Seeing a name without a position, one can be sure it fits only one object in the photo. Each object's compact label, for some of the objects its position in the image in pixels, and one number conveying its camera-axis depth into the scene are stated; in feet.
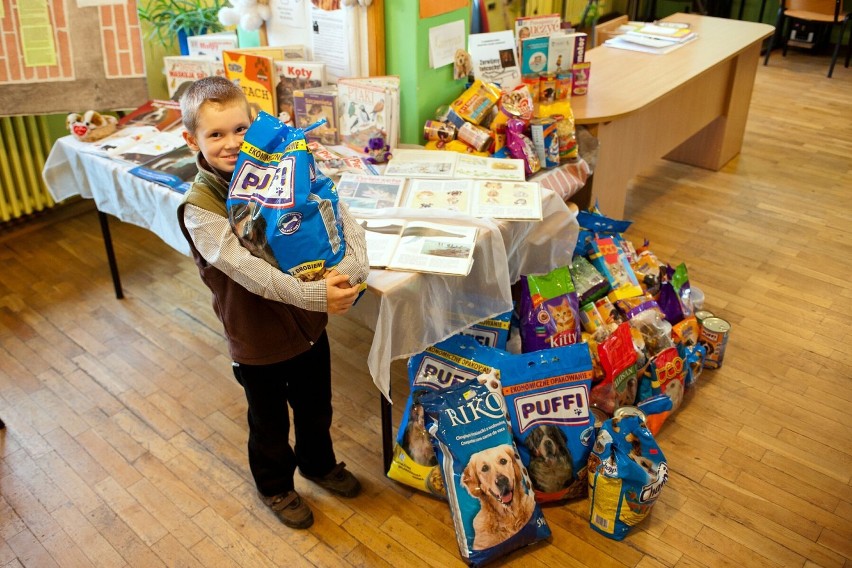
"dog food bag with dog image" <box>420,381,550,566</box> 6.24
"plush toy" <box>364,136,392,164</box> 8.09
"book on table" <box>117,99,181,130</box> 9.32
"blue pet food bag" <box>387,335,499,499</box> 6.75
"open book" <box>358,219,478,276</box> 6.22
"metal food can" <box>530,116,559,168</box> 8.27
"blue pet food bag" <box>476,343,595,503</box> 6.57
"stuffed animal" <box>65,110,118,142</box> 8.91
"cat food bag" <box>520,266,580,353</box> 7.59
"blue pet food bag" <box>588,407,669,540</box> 6.34
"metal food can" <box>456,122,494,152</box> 8.33
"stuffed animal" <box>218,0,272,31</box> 8.87
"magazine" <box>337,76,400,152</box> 8.09
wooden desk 9.74
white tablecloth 6.16
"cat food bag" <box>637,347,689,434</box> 7.52
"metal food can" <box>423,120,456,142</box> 8.36
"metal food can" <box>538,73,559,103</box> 9.52
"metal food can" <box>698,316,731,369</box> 8.43
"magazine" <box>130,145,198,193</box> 7.91
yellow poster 9.41
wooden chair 18.48
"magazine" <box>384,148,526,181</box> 7.75
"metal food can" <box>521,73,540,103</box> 9.55
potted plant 10.40
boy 5.06
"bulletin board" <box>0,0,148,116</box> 9.46
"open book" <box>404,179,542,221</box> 7.09
